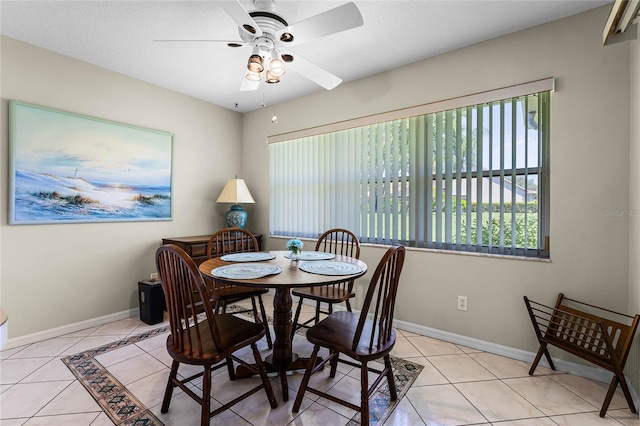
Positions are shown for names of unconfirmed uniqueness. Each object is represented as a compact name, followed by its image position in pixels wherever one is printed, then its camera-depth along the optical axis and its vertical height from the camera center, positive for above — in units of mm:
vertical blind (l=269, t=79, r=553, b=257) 2219 +358
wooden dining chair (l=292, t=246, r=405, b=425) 1381 -671
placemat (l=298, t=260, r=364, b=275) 1722 -355
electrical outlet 2443 -765
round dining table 1546 -379
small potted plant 2176 -268
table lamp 3607 +171
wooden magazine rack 1585 -752
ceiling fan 1511 +1062
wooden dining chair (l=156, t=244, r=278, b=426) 1338 -671
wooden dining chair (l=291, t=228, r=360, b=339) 2197 -652
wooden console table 3064 -373
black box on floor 2822 -920
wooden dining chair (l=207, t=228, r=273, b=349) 2211 -643
